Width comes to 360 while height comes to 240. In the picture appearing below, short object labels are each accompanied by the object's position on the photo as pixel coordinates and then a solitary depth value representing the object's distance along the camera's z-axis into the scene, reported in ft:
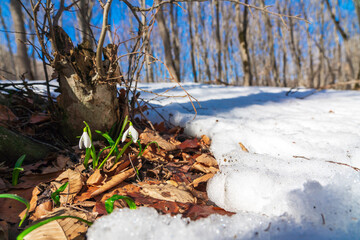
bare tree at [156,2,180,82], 12.98
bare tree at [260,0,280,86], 23.09
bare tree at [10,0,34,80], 13.63
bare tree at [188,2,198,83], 18.30
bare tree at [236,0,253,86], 12.12
